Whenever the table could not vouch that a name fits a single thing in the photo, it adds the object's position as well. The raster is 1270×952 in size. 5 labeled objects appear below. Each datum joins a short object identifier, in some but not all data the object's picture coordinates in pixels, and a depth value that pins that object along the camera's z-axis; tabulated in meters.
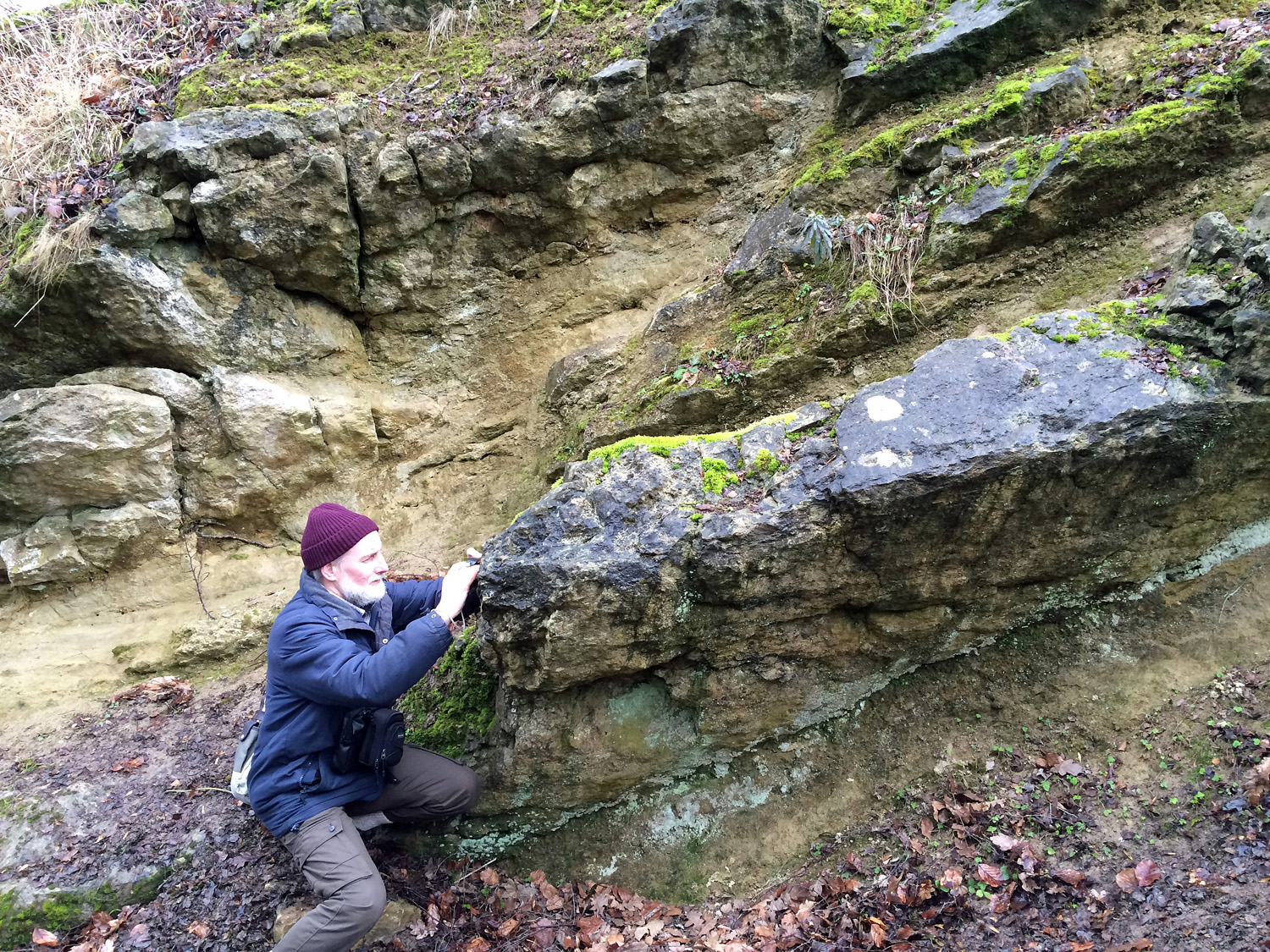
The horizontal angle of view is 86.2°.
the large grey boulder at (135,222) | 6.45
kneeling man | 3.34
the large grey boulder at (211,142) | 6.62
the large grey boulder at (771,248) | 5.88
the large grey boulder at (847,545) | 3.71
